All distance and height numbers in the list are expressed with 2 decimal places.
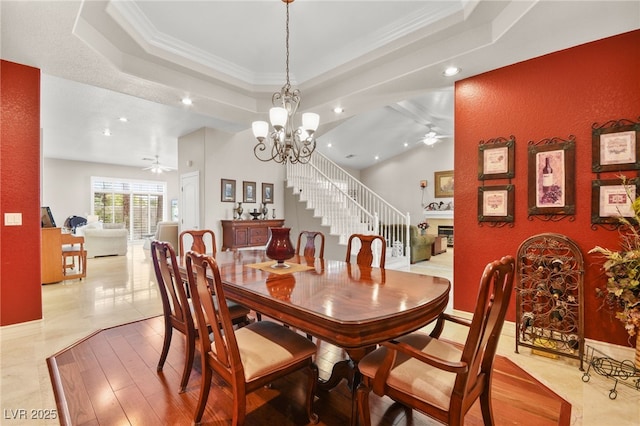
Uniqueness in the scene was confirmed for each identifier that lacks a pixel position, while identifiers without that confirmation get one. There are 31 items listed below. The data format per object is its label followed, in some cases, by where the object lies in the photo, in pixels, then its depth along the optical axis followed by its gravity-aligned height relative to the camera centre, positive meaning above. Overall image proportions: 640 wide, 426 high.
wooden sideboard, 5.80 -0.44
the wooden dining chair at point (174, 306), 1.84 -0.65
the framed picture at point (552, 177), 2.58 +0.34
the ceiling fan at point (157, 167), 8.89 +1.57
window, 9.75 +0.33
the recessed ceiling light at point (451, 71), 3.01 +1.51
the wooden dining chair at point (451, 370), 1.13 -0.75
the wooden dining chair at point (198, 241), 3.09 -0.32
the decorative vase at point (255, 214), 6.25 -0.04
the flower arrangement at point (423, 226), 9.14 -0.43
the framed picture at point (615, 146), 2.31 +0.56
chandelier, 2.50 +0.79
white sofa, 6.96 -0.74
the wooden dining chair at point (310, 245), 3.04 -0.35
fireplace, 9.44 -0.62
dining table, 1.24 -0.45
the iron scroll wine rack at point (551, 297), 2.41 -0.74
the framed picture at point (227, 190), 6.06 +0.46
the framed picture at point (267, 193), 6.76 +0.46
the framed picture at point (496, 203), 2.90 +0.10
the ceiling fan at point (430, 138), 7.54 +1.99
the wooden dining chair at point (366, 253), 2.63 -0.37
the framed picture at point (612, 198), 2.30 +0.12
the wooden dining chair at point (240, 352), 1.37 -0.76
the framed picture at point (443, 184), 9.57 +0.99
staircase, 6.03 +0.05
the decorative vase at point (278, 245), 2.21 -0.25
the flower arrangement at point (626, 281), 2.05 -0.50
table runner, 2.17 -0.44
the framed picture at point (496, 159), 2.88 +0.56
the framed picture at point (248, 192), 6.42 +0.46
